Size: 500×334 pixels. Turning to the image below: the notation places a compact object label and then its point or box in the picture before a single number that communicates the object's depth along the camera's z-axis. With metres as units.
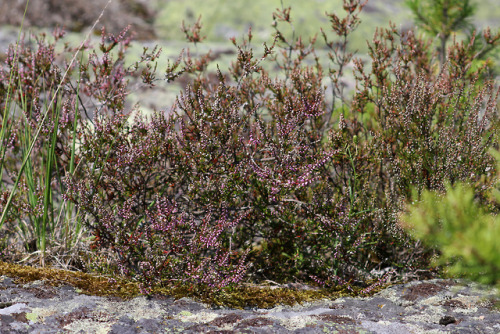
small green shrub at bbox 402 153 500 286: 1.63
